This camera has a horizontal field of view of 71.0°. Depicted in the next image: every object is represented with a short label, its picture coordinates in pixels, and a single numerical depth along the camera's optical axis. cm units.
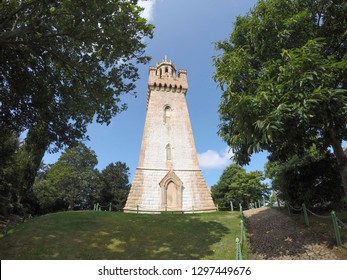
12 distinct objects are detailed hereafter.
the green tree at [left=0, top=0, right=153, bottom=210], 1059
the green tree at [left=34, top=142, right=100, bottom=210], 4097
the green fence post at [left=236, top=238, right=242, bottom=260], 716
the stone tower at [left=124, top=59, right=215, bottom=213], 2731
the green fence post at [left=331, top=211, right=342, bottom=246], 933
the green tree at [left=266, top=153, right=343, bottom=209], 1447
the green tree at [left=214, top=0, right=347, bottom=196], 830
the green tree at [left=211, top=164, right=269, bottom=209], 4934
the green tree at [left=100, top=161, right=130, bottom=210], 4791
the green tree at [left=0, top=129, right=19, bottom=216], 1858
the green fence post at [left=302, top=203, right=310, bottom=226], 1244
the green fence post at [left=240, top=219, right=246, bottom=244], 1139
